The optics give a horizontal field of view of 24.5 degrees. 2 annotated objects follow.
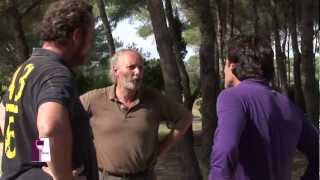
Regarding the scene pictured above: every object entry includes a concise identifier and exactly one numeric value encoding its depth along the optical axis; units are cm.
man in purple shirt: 366
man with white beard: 536
